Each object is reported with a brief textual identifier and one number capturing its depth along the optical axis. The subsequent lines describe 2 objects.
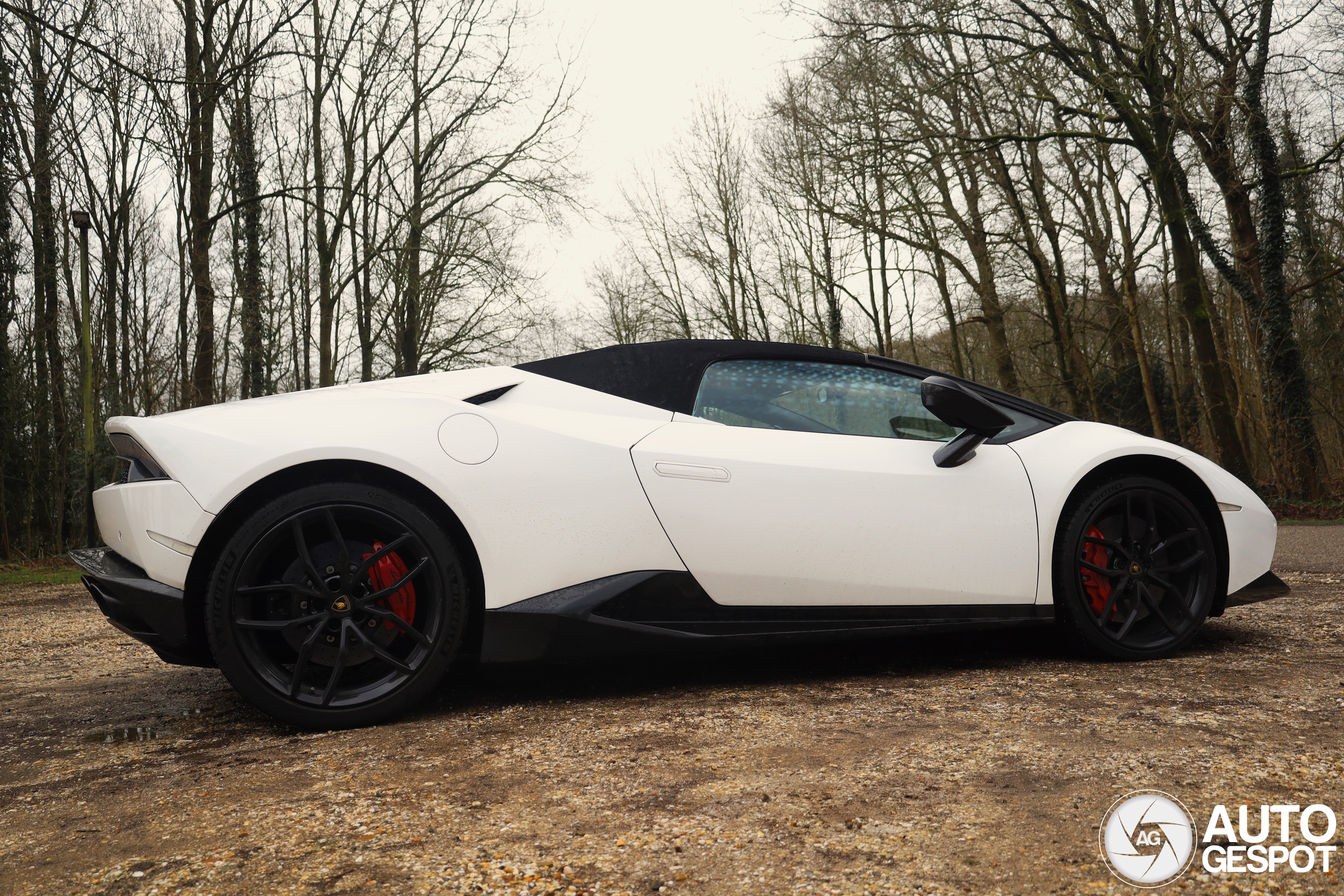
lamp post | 13.51
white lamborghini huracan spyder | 2.50
